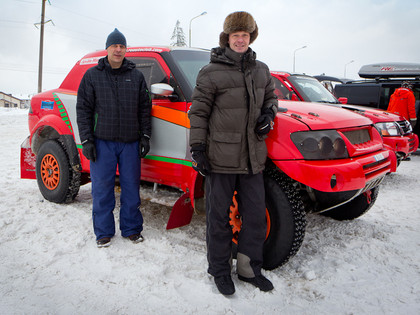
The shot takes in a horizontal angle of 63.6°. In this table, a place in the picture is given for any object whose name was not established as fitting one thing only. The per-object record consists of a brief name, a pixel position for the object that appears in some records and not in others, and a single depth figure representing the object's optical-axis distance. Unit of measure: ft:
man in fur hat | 7.86
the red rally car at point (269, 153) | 8.27
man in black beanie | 10.33
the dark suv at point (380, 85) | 29.58
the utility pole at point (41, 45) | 73.82
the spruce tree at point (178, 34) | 139.44
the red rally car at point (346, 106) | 18.62
